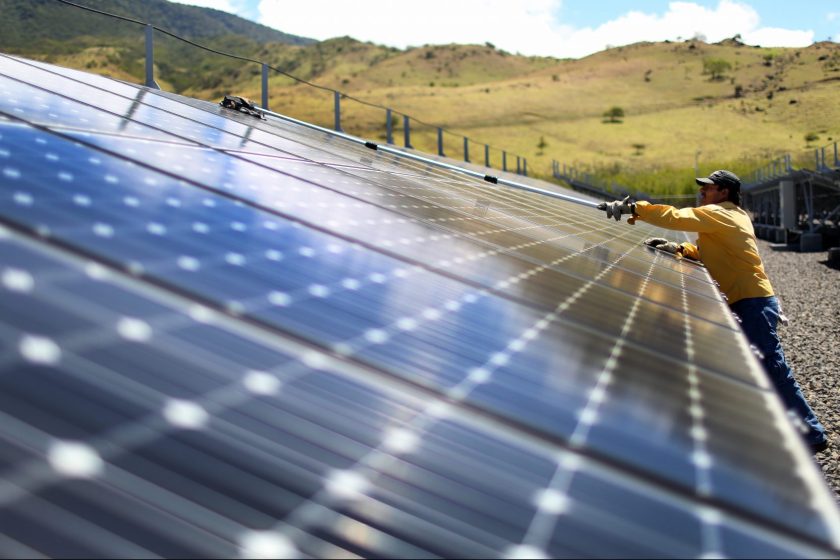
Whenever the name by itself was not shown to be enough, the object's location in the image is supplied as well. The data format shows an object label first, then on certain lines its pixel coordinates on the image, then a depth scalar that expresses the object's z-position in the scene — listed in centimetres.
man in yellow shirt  732
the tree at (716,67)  15781
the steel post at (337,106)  1805
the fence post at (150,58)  1314
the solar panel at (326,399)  142
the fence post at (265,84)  1595
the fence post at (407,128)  2324
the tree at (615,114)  13102
